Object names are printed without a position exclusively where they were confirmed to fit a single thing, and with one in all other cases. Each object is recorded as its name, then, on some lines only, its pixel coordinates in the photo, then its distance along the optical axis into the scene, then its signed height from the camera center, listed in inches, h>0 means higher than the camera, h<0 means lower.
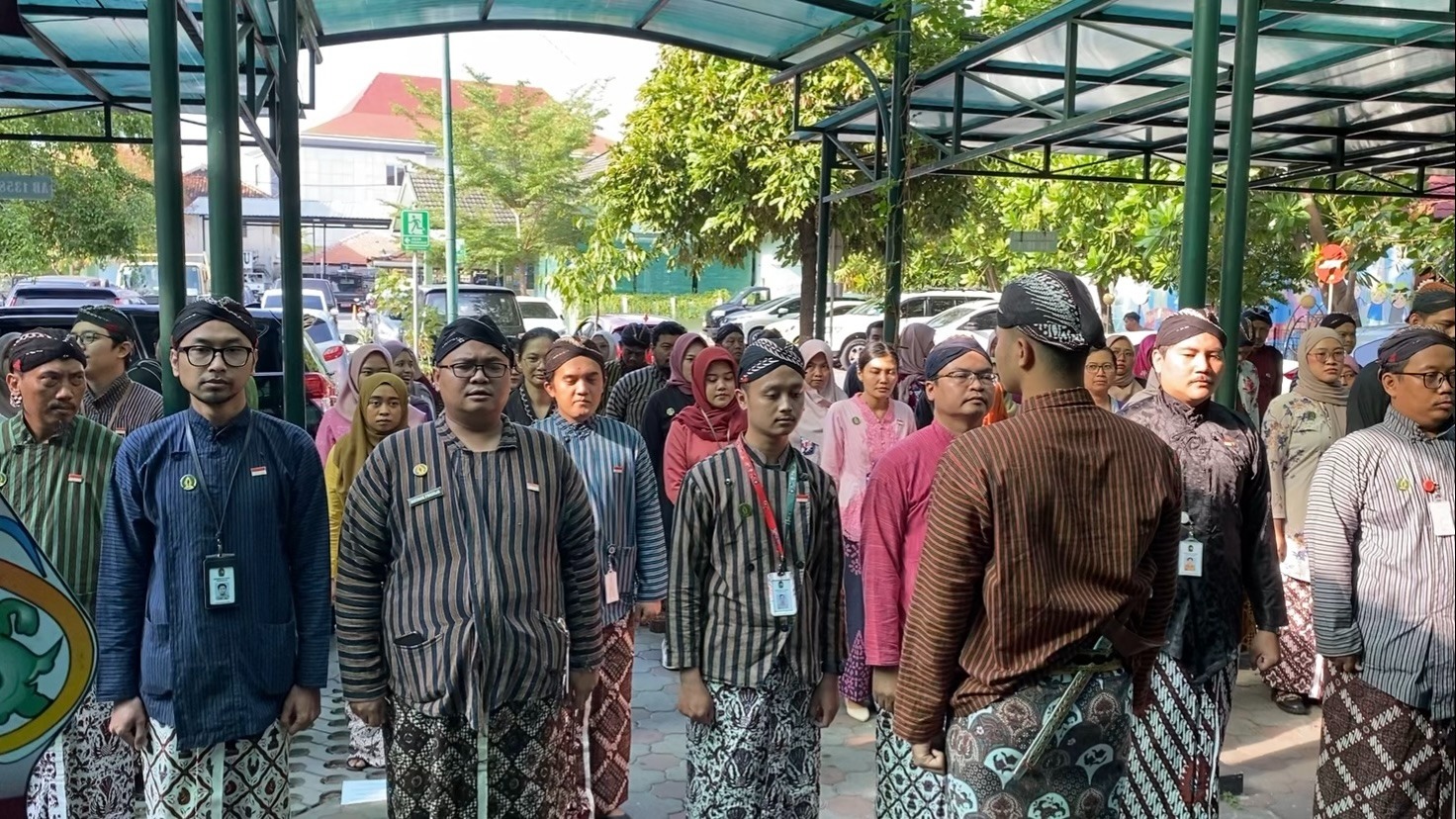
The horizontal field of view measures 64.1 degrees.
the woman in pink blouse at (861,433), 220.7 -22.2
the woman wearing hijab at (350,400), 229.0 -16.6
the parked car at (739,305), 1190.9 +15.3
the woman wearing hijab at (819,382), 275.3 -15.9
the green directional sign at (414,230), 540.7 +40.1
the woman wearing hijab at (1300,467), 228.2 -28.6
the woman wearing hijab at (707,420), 215.3 -19.1
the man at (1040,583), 98.4 -22.5
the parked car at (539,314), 888.9 +3.0
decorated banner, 83.4 -25.1
